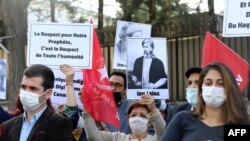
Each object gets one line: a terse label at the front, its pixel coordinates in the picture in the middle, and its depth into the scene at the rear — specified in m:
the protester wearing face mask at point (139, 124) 4.67
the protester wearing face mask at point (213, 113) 3.50
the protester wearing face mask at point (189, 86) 4.91
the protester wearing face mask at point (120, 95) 5.47
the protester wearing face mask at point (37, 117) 3.62
